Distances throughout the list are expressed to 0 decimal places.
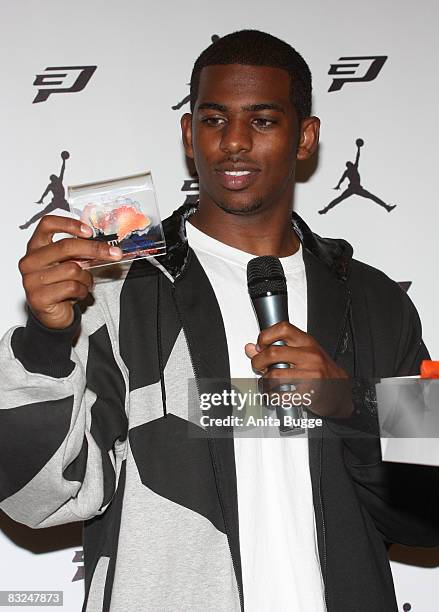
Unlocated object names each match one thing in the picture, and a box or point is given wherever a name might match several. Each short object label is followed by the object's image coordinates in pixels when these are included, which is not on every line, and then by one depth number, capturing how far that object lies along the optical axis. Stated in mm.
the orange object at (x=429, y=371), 1210
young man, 1433
